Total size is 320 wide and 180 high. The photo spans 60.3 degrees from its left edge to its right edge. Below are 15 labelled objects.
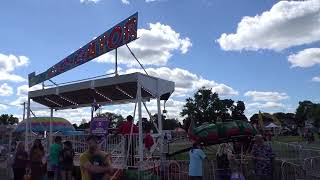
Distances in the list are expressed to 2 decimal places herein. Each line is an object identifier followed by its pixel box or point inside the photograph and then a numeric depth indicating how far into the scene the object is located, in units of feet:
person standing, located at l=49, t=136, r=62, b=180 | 28.92
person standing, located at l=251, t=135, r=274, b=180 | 23.68
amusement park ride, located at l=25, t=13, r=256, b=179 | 28.16
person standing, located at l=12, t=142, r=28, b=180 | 27.20
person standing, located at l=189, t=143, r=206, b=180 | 23.23
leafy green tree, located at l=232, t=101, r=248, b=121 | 220.07
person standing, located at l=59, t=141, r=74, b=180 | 27.71
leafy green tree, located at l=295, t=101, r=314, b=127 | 254.30
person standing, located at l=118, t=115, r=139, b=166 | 28.37
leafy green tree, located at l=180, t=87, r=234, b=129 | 205.84
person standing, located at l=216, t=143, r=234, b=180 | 25.21
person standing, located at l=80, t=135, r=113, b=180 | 14.11
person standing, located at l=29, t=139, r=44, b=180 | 26.06
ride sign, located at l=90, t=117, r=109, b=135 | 29.40
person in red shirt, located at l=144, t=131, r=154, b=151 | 29.46
